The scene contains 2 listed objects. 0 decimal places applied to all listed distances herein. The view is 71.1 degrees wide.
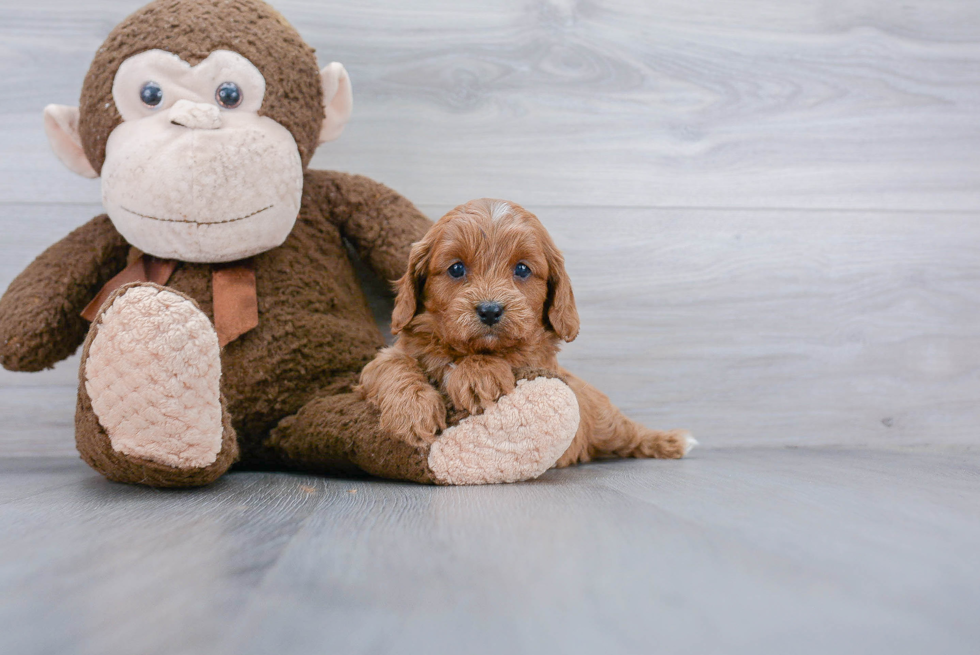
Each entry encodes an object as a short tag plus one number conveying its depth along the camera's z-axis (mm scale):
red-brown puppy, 847
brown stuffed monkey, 806
